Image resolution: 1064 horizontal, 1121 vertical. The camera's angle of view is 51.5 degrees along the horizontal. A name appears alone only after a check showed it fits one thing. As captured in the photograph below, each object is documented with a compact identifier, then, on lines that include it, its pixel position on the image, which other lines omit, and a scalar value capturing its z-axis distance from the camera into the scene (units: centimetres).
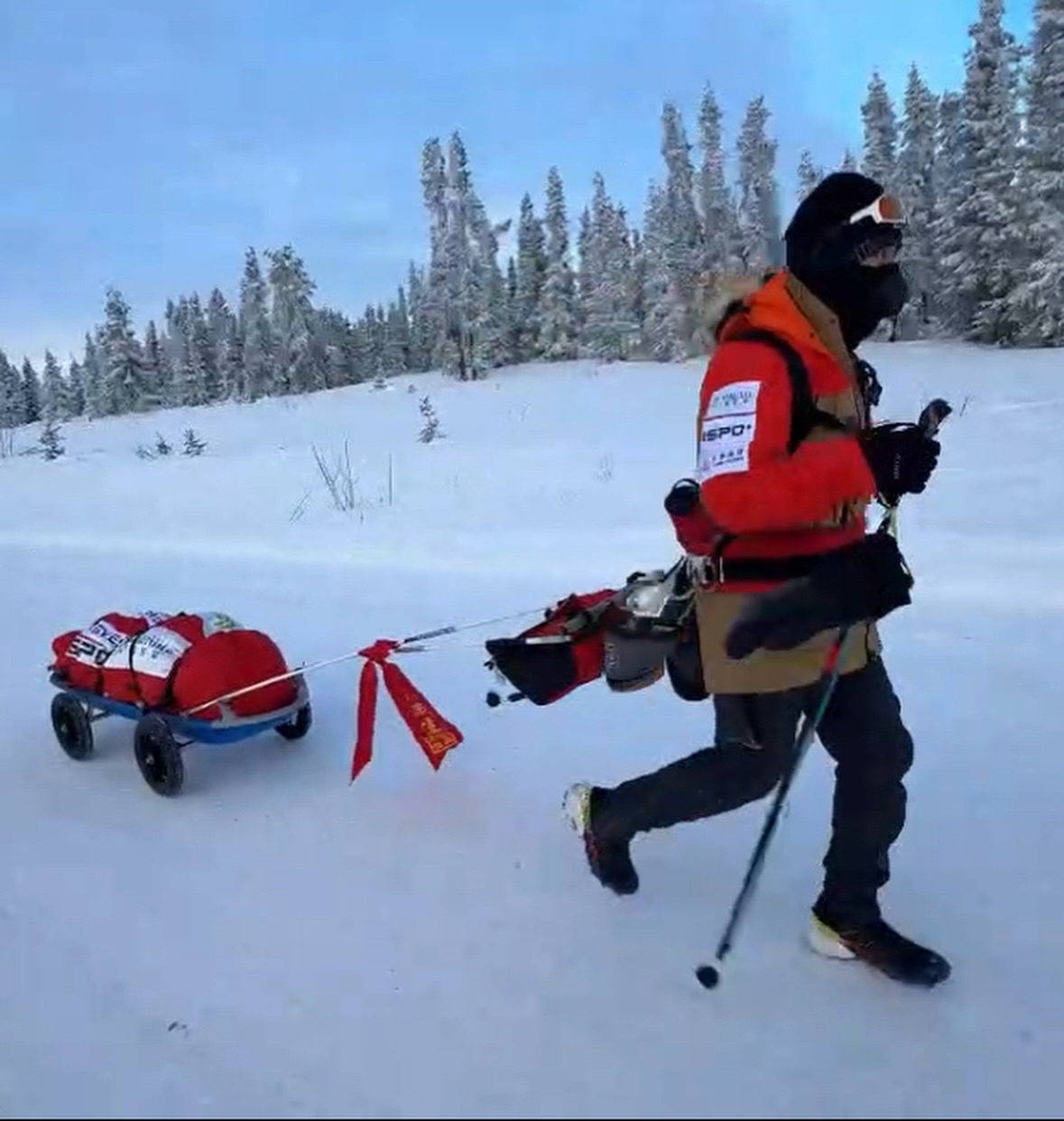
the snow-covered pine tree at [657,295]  5141
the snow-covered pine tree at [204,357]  7662
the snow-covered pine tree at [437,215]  5609
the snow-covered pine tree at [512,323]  6153
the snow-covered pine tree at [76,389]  9262
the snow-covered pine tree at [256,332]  6706
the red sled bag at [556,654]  358
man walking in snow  279
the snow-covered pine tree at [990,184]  3541
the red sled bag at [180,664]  459
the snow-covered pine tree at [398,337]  8438
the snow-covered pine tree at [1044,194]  3167
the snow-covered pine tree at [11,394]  7844
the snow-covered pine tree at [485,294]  5591
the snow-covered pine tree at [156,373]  7044
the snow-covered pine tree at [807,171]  5506
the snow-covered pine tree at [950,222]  3809
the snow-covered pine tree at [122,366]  6431
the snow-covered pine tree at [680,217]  5203
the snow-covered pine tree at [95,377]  6900
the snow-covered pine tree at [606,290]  5695
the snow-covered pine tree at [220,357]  7575
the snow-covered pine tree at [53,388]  9138
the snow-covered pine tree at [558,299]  5834
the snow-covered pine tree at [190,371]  7628
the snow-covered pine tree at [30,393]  8730
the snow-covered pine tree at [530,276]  6019
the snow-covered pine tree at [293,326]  6069
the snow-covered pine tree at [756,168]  5506
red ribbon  443
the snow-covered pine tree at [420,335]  7581
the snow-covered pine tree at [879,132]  4775
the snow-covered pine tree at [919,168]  4467
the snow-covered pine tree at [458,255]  5534
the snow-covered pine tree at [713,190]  5478
